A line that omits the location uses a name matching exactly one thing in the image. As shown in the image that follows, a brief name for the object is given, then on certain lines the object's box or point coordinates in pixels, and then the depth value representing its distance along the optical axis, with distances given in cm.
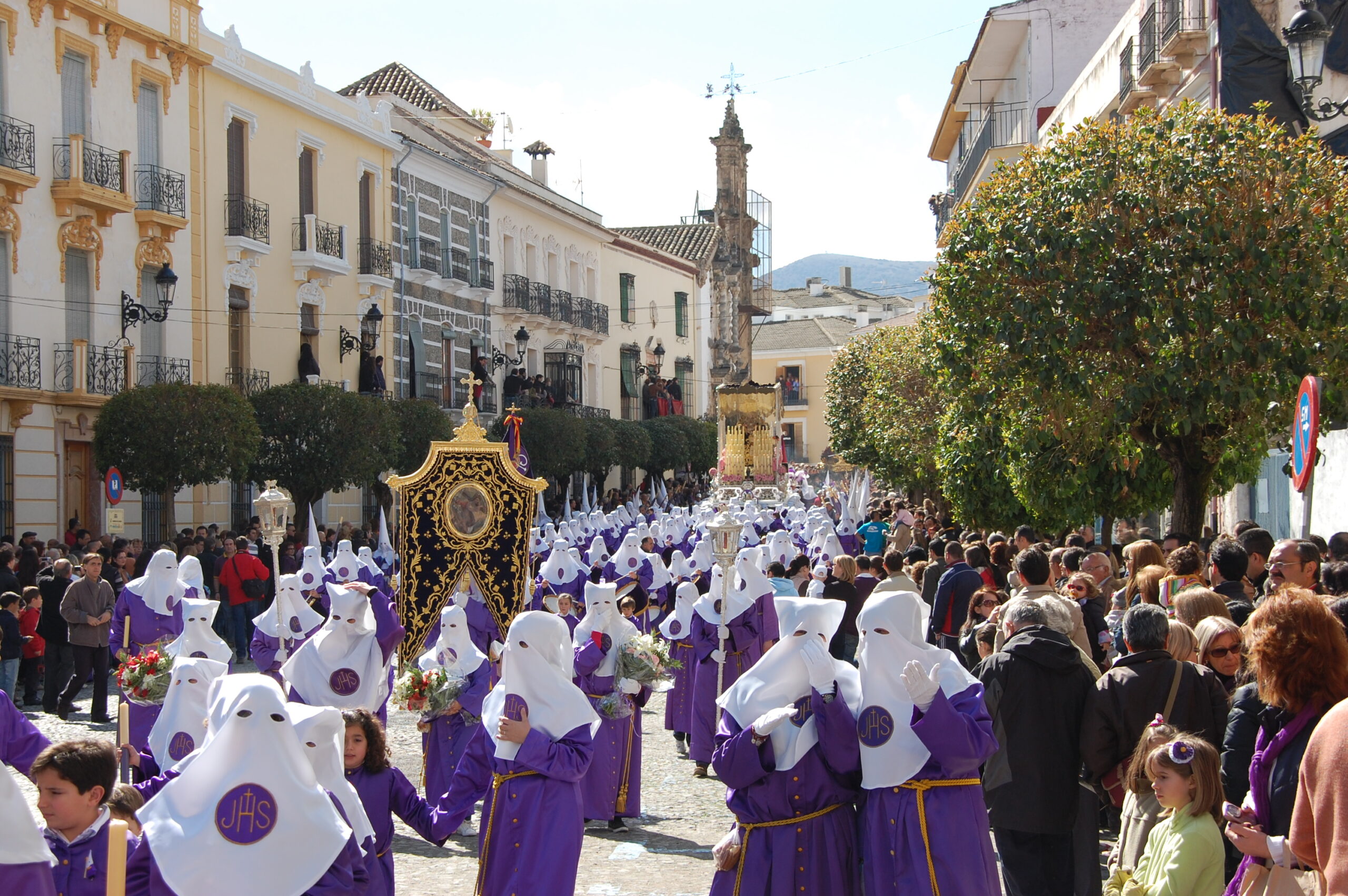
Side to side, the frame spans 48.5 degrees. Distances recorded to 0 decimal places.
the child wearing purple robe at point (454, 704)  919
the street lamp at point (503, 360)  3850
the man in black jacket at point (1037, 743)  627
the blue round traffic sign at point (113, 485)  1973
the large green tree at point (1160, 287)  1234
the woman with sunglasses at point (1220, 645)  652
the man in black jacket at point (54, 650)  1413
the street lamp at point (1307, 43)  1110
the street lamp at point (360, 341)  3009
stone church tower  6462
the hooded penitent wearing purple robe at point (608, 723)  970
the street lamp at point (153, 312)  2316
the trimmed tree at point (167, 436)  2106
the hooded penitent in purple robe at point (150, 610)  1286
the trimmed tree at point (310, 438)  2470
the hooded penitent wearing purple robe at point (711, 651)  1127
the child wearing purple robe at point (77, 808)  473
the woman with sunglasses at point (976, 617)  967
